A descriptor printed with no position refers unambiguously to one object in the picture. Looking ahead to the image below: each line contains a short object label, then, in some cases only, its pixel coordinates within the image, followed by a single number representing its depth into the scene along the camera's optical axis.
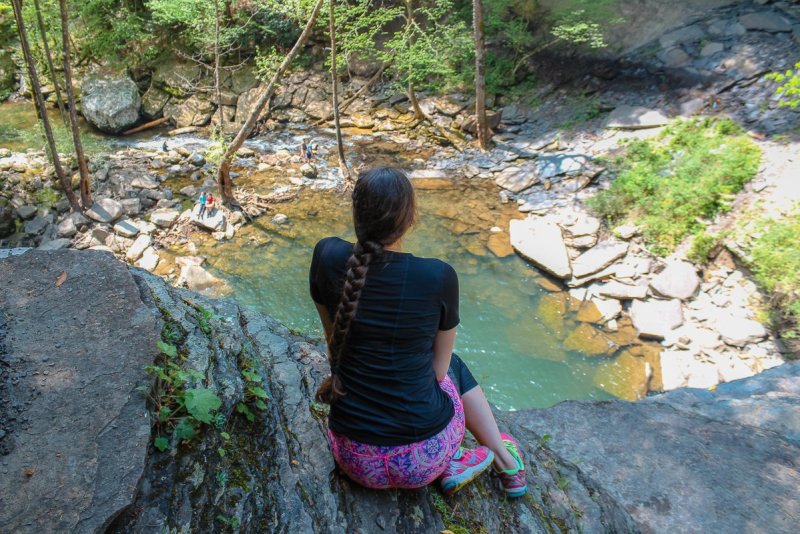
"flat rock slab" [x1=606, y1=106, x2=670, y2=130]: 11.20
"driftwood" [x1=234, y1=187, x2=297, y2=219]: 10.12
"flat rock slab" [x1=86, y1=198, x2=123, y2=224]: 9.47
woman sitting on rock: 1.72
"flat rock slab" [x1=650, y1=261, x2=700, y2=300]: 7.45
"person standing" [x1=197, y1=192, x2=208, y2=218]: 9.68
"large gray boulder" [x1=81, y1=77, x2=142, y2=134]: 14.24
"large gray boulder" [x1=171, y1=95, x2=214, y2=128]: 15.12
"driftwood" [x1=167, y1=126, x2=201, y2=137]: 14.61
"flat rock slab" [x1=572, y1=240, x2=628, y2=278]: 8.13
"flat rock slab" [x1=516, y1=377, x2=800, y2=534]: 3.07
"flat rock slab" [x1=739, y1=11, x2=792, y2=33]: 11.17
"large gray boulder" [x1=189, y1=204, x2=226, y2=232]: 9.46
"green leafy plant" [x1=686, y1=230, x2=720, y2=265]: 7.69
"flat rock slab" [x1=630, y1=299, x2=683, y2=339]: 7.07
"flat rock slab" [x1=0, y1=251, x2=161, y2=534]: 1.55
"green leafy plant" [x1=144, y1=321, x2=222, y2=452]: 1.99
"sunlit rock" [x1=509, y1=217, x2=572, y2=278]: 8.27
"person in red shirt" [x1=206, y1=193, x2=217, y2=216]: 9.79
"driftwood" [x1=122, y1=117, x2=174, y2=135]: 14.65
